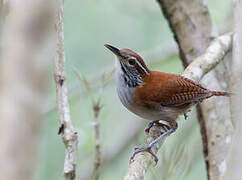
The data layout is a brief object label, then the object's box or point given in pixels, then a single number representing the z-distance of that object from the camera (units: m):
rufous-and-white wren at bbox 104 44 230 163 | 6.91
